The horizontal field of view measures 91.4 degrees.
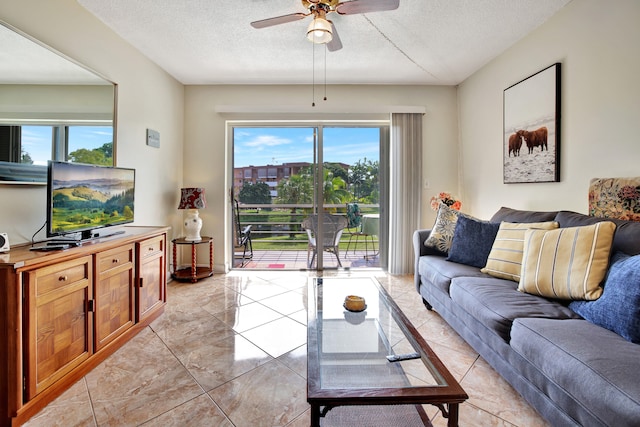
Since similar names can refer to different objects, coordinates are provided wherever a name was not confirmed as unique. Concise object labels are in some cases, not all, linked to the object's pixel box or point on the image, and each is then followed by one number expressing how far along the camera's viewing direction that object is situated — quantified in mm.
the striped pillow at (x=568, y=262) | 1624
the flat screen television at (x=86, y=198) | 1800
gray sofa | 1058
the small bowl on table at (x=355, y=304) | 1920
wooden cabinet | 1404
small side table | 3664
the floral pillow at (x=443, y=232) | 2848
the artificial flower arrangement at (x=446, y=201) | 3691
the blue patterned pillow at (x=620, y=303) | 1336
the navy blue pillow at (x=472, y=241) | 2510
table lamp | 3693
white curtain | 4020
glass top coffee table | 1045
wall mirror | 1784
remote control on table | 1367
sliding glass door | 4191
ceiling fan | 1959
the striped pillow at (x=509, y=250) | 2145
